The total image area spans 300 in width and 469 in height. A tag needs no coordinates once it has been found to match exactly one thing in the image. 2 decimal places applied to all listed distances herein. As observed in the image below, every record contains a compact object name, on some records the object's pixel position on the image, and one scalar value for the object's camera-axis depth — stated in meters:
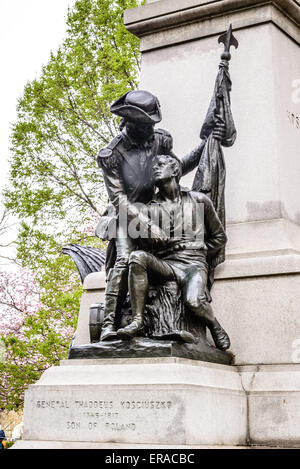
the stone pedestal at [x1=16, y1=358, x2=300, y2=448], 6.23
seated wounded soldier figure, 7.21
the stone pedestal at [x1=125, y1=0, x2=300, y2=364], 7.58
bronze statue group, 7.18
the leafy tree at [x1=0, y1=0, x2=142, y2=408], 21.33
